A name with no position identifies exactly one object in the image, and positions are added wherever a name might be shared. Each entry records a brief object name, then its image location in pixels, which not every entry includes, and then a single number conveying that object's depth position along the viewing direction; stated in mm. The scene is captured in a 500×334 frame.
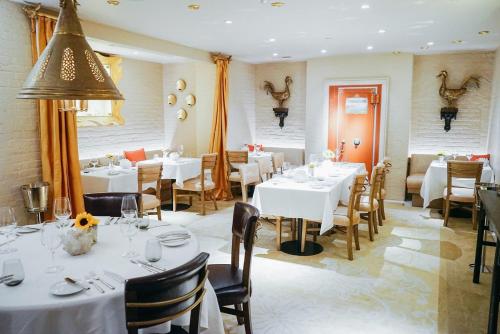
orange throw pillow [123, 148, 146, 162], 6828
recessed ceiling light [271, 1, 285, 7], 3982
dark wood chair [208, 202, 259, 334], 2492
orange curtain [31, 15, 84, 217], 4234
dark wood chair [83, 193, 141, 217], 3203
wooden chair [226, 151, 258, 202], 7105
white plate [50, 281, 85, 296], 1722
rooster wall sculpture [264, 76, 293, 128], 8445
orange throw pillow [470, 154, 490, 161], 6688
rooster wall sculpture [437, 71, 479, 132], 7039
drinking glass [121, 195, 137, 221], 2402
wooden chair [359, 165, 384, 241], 4922
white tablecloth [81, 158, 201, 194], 5207
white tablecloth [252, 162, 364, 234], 4242
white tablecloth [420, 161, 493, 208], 6166
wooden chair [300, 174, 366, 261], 4270
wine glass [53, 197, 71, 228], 2334
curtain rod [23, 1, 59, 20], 4145
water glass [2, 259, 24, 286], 1807
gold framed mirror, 6405
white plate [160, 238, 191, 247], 2323
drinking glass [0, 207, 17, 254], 2252
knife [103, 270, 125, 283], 1878
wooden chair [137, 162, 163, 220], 5270
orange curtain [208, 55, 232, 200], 7406
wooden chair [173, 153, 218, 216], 6281
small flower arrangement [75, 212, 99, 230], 2215
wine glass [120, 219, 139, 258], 2196
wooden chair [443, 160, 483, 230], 5582
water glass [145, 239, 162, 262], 2094
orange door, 7488
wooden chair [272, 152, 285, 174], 6179
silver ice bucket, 4148
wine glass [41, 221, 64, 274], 1992
